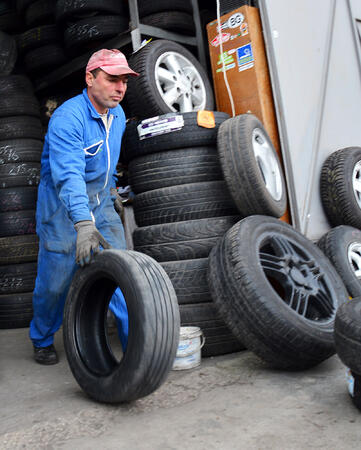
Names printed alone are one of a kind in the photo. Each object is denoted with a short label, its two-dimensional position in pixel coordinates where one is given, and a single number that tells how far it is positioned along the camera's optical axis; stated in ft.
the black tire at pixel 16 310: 14.30
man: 8.48
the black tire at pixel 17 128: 15.24
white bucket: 8.84
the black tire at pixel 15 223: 14.78
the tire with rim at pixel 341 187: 13.21
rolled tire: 6.48
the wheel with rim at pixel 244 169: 10.11
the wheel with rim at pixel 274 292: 7.93
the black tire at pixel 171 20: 13.75
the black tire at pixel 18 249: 14.52
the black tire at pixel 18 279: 14.52
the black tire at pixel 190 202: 10.43
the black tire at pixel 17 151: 15.07
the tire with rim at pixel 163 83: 11.76
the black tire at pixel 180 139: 10.79
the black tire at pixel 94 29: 13.78
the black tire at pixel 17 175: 14.94
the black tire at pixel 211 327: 9.64
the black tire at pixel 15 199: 14.83
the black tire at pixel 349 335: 6.25
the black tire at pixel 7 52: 16.72
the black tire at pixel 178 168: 10.69
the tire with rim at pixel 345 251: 10.84
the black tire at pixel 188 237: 10.00
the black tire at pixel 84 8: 13.73
